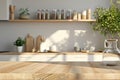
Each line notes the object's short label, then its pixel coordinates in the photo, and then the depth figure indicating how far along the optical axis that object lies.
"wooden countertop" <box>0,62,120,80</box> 0.78
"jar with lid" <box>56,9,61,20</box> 3.11
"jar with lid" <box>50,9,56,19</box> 3.15
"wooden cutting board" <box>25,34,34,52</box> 3.22
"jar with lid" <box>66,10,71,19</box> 3.13
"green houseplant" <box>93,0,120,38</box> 2.92
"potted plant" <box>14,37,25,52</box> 3.12
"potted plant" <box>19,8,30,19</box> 3.14
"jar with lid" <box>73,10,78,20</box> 3.13
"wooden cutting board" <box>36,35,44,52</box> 3.21
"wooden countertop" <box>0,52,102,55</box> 2.90
